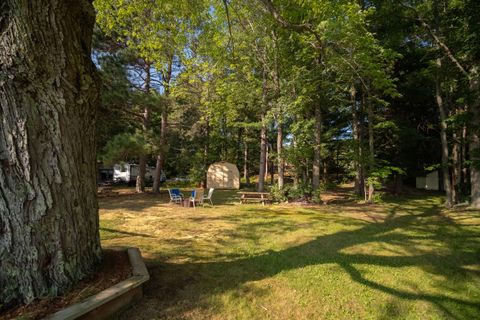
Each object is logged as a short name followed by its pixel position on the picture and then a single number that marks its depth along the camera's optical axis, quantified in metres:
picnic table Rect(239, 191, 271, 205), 12.80
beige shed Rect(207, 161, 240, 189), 22.92
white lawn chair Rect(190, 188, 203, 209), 11.43
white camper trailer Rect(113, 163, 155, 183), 24.05
